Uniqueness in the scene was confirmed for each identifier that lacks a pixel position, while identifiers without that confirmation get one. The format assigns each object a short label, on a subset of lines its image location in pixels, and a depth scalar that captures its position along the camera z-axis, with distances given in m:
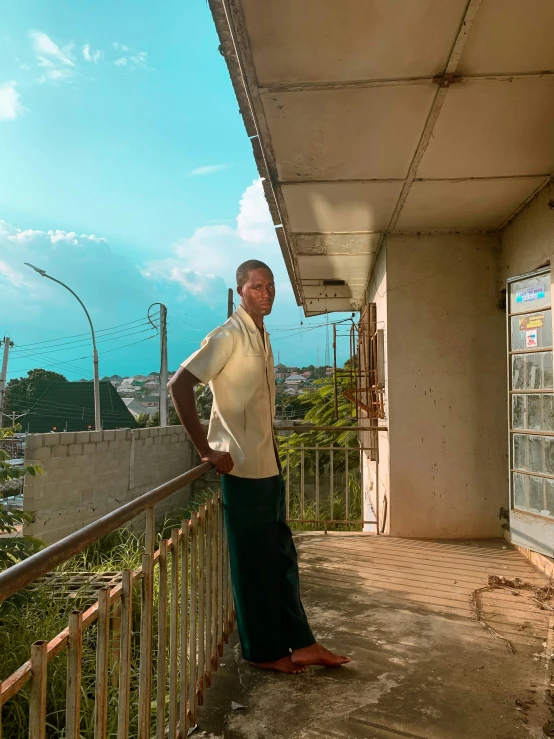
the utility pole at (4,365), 22.39
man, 1.97
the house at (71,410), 41.81
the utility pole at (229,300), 15.15
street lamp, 16.84
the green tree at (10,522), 2.54
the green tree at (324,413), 8.44
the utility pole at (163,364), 19.84
